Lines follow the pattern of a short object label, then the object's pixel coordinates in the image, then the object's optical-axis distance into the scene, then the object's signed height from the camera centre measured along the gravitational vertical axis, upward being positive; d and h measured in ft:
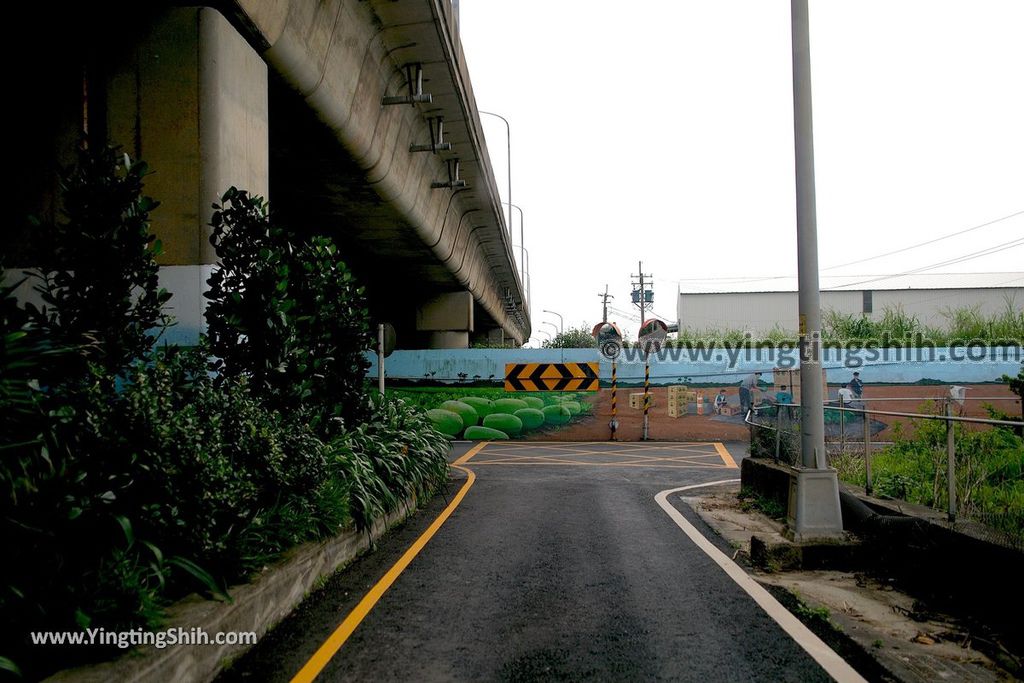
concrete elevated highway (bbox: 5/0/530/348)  26.50 +10.10
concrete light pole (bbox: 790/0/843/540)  24.98 +2.89
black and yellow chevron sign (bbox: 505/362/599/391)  70.44 -1.84
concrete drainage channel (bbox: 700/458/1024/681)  15.40 -5.73
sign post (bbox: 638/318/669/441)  70.49 +1.25
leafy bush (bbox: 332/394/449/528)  25.39 -3.85
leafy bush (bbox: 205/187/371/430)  24.43 +1.58
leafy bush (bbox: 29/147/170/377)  18.21 +2.35
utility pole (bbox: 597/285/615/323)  273.95 +18.31
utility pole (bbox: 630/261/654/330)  230.52 +17.55
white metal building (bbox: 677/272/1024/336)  201.77 +13.36
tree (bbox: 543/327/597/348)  205.05 +4.28
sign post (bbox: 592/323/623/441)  70.90 +1.02
